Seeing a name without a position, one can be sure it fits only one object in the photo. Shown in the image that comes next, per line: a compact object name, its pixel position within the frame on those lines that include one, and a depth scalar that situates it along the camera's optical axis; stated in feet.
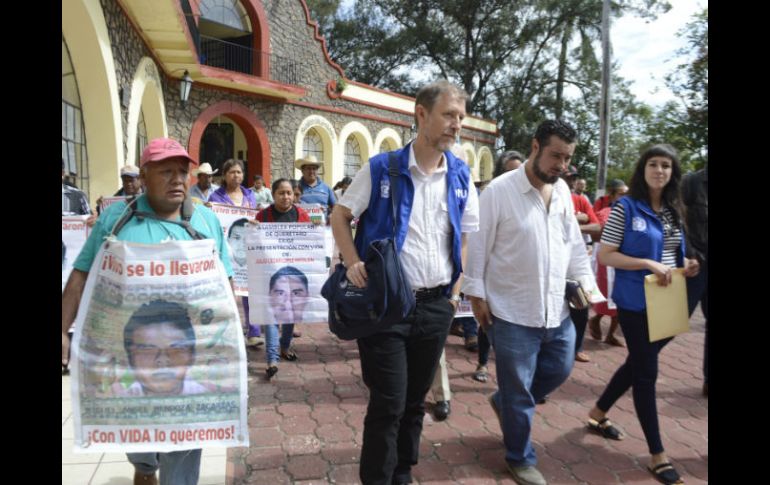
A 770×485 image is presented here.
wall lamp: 41.93
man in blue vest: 8.56
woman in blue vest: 10.73
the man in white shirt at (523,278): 10.11
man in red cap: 7.58
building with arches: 27.50
